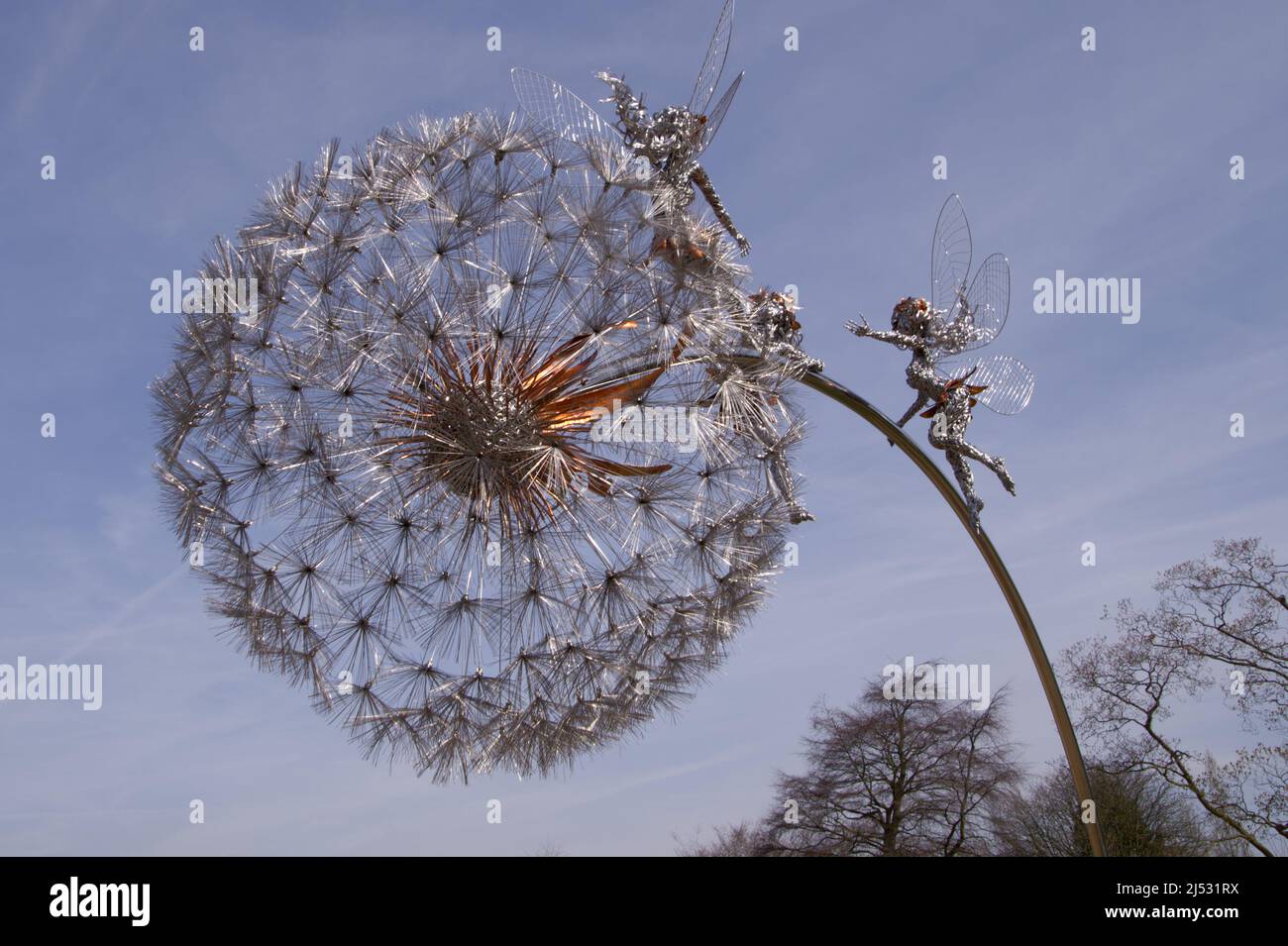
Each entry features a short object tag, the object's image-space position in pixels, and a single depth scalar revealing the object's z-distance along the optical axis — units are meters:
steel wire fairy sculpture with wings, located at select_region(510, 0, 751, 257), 8.84
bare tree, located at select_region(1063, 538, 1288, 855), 20.72
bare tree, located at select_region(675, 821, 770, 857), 24.92
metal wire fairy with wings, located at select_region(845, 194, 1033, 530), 10.71
